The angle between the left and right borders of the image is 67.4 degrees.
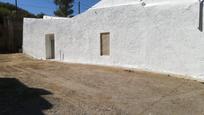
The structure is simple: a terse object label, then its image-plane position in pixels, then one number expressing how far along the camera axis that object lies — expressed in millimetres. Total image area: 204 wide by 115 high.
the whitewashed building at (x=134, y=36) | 7063
